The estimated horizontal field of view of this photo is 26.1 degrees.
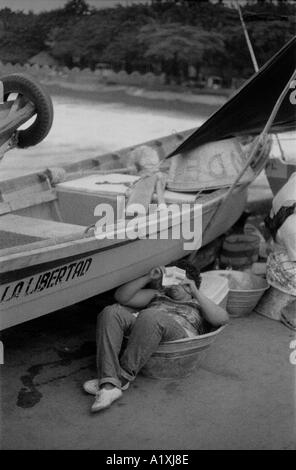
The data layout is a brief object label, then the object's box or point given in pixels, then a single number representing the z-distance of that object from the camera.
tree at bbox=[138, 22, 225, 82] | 16.58
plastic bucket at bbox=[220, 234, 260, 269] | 5.83
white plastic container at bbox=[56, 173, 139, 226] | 5.48
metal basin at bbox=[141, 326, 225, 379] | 3.87
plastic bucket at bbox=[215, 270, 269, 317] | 4.96
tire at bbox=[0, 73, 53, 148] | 4.07
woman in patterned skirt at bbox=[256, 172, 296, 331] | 4.82
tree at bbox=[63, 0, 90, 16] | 20.47
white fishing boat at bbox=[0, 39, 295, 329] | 3.91
